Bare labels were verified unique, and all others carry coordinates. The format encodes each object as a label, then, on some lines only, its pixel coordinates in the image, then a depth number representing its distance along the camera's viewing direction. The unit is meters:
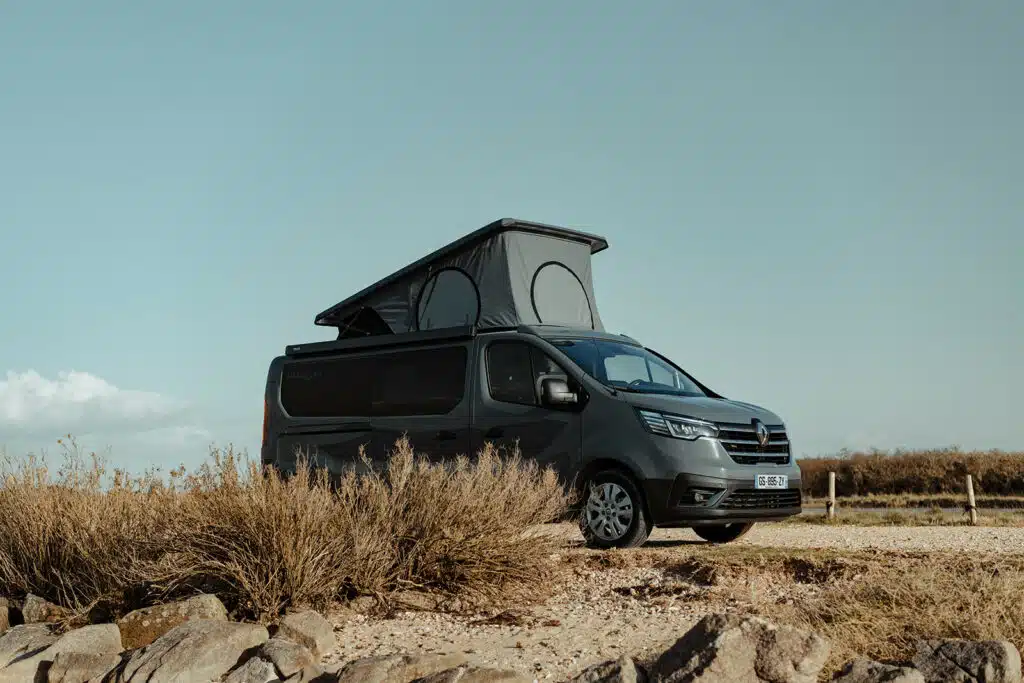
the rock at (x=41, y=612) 9.24
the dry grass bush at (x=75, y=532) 8.99
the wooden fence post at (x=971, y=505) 17.09
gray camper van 9.90
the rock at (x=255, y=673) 6.55
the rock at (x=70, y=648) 7.59
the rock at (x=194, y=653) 6.78
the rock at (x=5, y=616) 9.62
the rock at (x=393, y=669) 6.04
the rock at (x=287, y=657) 6.55
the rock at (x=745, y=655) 5.41
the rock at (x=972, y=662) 5.73
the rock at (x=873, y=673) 5.50
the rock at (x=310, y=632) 6.98
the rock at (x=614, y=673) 5.53
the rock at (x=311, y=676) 6.33
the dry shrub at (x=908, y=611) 6.29
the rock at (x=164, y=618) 7.67
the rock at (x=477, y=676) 5.71
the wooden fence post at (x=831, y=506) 18.48
